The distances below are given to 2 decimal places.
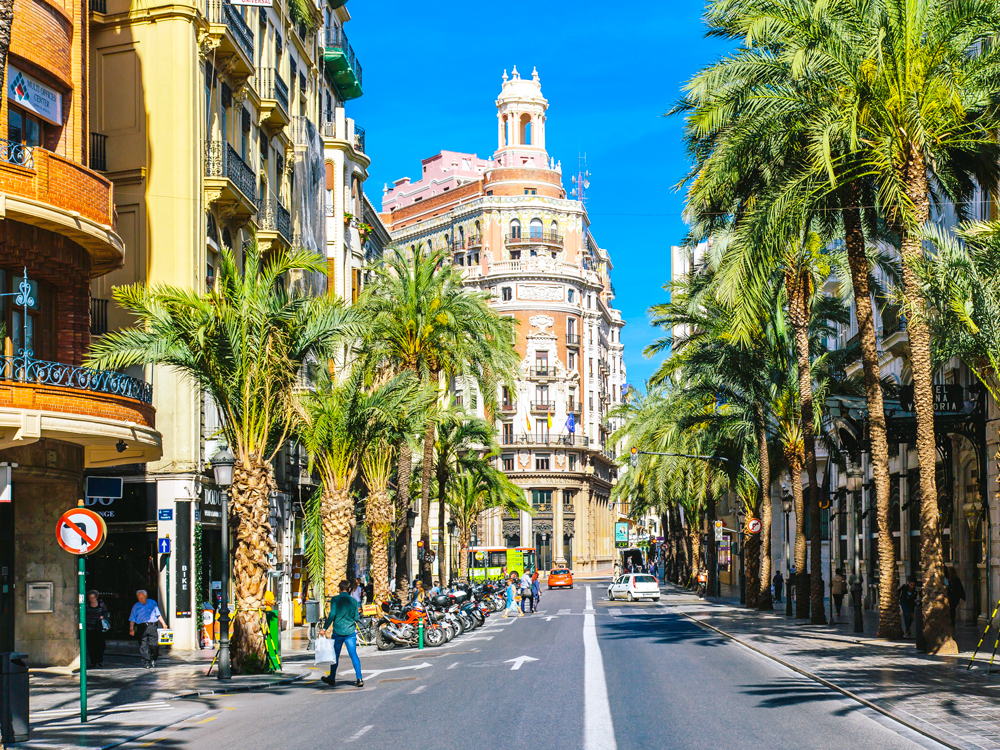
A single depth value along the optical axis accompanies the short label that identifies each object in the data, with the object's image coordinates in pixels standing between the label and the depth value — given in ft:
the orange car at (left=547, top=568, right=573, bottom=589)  272.51
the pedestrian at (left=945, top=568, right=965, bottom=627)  100.48
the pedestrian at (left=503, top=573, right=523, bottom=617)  151.53
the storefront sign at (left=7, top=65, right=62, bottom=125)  68.69
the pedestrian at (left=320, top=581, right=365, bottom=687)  62.39
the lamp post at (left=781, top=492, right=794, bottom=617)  188.03
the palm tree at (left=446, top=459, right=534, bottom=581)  212.23
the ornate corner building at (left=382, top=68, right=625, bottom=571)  354.95
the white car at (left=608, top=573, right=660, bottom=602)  189.06
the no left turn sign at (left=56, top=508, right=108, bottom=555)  49.44
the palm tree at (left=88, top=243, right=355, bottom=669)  70.23
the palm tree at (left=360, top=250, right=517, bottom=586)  124.06
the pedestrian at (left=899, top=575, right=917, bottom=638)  94.12
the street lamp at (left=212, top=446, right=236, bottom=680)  67.51
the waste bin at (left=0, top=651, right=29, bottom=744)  42.74
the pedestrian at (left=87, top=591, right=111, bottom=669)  78.07
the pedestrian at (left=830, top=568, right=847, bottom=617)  125.10
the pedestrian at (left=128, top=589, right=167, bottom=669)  75.46
